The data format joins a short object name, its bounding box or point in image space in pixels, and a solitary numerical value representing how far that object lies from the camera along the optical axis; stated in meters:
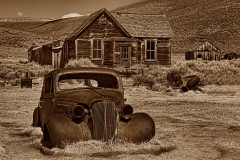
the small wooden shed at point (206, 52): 69.69
